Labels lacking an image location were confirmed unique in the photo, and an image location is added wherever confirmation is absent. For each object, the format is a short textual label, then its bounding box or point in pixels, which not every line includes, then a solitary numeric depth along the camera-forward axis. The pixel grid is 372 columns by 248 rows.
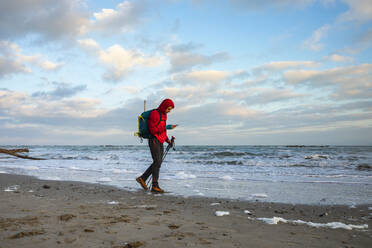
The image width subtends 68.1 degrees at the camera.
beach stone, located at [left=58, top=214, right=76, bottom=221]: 3.41
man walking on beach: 6.59
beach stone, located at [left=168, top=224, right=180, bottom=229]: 3.13
